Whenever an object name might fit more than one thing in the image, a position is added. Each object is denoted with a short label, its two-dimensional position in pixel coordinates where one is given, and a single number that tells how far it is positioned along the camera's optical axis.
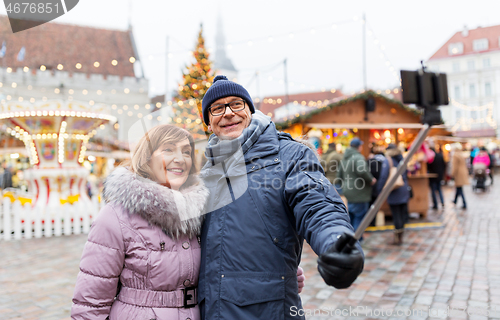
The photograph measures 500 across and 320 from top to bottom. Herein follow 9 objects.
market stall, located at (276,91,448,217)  8.08
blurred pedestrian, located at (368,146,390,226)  6.23
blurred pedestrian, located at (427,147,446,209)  9.77
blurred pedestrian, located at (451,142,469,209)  9.53
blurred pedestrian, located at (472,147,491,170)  13.46
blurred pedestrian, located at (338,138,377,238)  5.98
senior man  1.43
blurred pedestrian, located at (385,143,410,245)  6.11
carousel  8.79
